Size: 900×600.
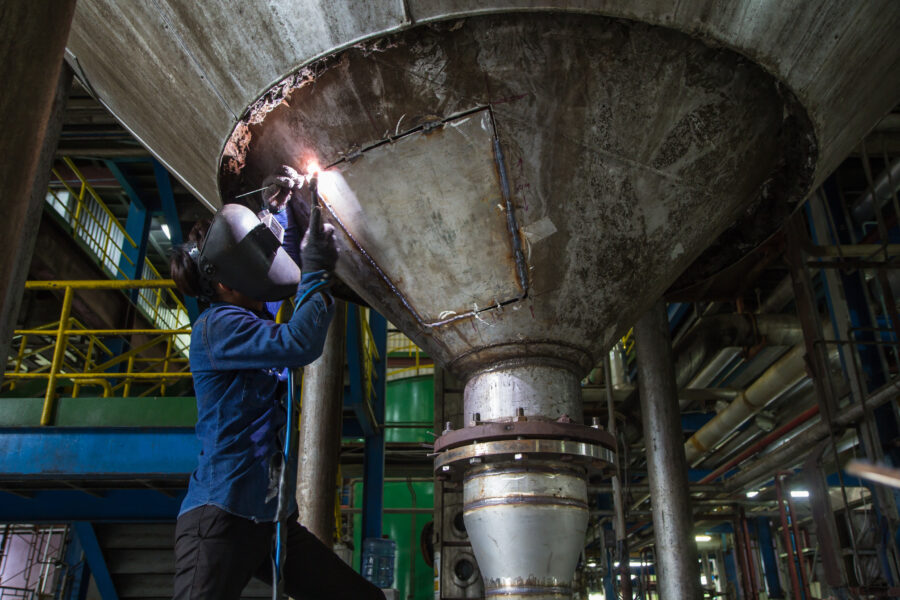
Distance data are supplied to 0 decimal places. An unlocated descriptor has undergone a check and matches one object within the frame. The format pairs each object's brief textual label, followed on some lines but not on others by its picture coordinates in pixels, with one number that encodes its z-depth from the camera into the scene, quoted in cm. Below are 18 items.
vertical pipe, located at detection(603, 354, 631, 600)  502
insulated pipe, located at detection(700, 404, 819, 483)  698
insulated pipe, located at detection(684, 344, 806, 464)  675
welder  180
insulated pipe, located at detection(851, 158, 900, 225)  507
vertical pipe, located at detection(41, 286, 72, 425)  527
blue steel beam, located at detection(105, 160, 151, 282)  1000
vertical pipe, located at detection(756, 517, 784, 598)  1266
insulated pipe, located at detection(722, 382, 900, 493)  434
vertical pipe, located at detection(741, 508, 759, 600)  795
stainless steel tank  190
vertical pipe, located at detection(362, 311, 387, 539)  642
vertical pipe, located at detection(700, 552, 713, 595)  1924
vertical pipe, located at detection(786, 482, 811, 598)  570
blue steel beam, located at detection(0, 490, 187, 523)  646
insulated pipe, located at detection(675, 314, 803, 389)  672
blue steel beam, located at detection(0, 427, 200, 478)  512
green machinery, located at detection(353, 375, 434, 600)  1052
